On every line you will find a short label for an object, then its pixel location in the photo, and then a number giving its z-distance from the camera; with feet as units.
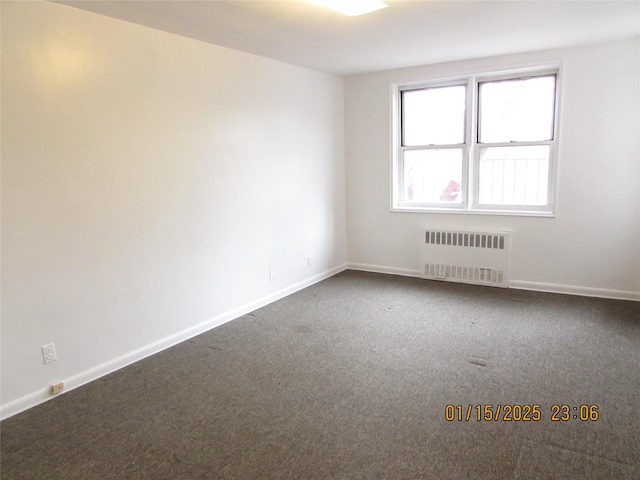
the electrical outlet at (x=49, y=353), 8.64
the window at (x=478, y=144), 14.64
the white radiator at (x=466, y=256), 15.19
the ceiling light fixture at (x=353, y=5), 8.70
